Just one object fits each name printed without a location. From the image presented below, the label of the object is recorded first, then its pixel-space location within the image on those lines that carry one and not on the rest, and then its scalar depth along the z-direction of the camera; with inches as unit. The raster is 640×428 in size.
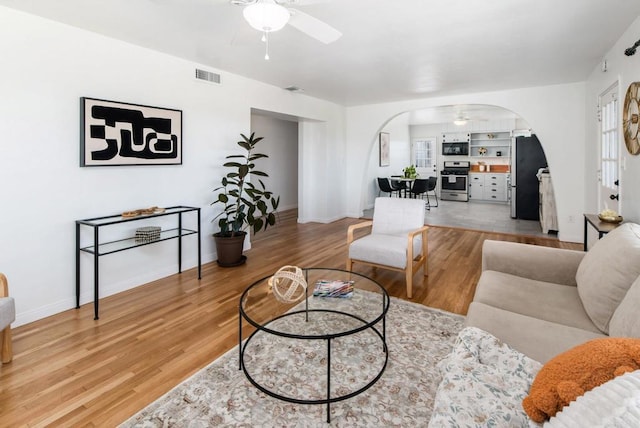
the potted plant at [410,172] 344.2
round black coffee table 72.9
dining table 333.1
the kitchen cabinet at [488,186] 394.6
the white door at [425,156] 440.8
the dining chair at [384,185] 339.3
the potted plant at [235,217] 159.5
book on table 96.3
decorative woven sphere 83.2
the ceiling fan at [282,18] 73.8
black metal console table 107.6
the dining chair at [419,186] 322.0
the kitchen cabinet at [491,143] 412.8
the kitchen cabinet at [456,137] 420.5
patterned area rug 64.9
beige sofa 56.9
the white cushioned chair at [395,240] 125.0
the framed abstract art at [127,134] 117.3
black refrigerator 261.4
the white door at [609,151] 136.6
